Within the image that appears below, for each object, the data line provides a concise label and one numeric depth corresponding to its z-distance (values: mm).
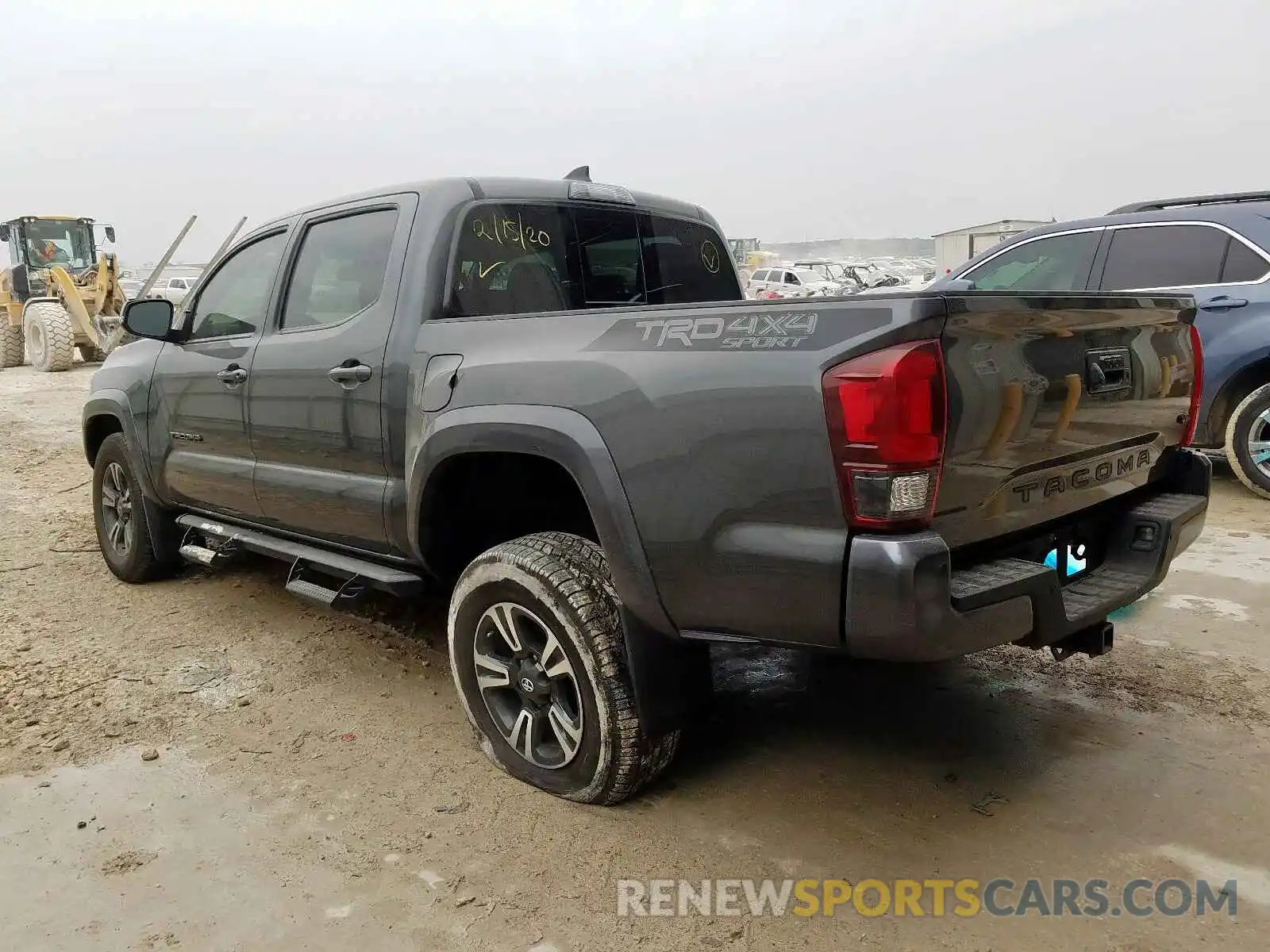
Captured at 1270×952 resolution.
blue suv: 5770
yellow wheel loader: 16188
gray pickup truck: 2119
